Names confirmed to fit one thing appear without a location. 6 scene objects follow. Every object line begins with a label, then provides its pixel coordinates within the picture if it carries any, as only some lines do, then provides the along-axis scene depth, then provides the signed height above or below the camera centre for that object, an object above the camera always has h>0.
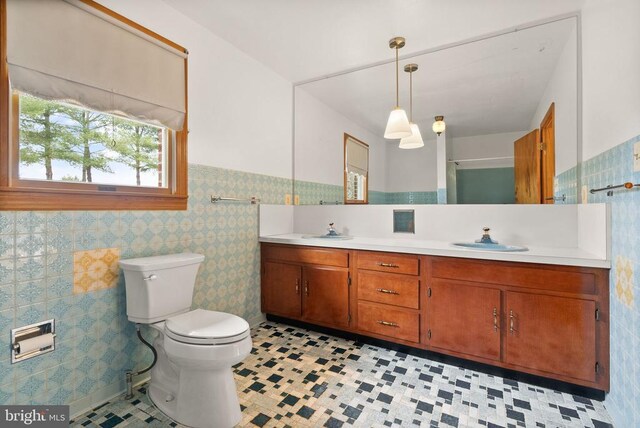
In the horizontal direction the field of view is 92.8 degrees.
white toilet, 1.45 -0.63
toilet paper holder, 1.36 -0.58
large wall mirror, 2.09 +0.68
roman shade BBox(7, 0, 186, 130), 1.36 +0.79
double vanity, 1.65 -0.57
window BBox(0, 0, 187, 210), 1.36 +0.55
